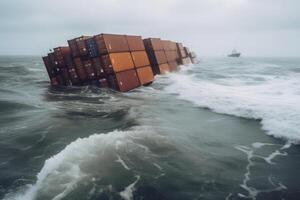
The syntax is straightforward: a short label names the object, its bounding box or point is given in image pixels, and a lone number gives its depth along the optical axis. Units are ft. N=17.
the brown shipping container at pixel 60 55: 102.42
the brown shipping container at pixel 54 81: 109.33
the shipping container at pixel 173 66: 155.12
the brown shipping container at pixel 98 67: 91.71
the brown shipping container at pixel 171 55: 156.76
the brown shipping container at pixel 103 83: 93.26
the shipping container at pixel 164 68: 135.27
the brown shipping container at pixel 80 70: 96.12
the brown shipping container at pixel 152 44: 131.95
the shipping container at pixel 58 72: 105.19
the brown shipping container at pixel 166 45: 157.48
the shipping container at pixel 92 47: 90.89
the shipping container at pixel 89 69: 94.07
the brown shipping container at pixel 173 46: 177.66
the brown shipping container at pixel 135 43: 108.17
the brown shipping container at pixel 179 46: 199.62
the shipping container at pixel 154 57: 131.85
